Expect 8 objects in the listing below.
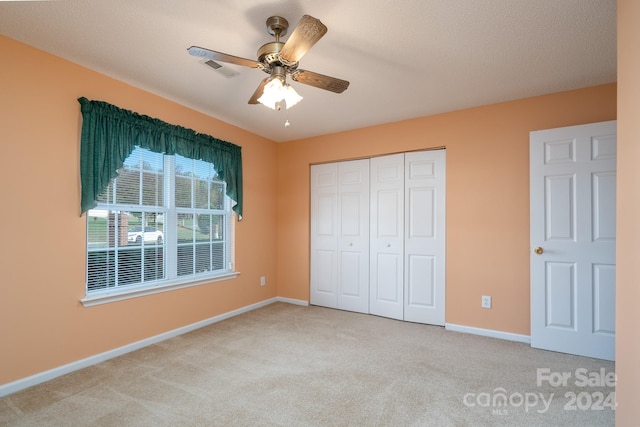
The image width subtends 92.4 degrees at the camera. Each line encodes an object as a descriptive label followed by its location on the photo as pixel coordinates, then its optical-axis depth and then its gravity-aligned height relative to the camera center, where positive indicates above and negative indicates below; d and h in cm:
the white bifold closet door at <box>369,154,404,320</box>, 384 -27
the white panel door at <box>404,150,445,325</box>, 358 -26
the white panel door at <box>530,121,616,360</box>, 266 -20
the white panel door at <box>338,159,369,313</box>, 412 -27
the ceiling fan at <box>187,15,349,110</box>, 169 +92
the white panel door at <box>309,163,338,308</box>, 437 -29
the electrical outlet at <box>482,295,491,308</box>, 326 -91
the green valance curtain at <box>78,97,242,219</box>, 252 +70
